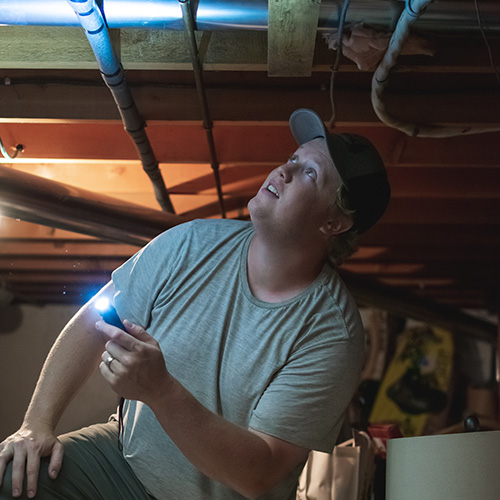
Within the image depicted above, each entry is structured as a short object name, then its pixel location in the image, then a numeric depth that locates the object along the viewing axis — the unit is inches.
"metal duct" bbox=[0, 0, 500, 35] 73.4
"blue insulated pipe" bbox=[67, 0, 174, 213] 69.2
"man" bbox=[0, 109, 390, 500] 56.4
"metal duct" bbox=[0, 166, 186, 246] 104.8
